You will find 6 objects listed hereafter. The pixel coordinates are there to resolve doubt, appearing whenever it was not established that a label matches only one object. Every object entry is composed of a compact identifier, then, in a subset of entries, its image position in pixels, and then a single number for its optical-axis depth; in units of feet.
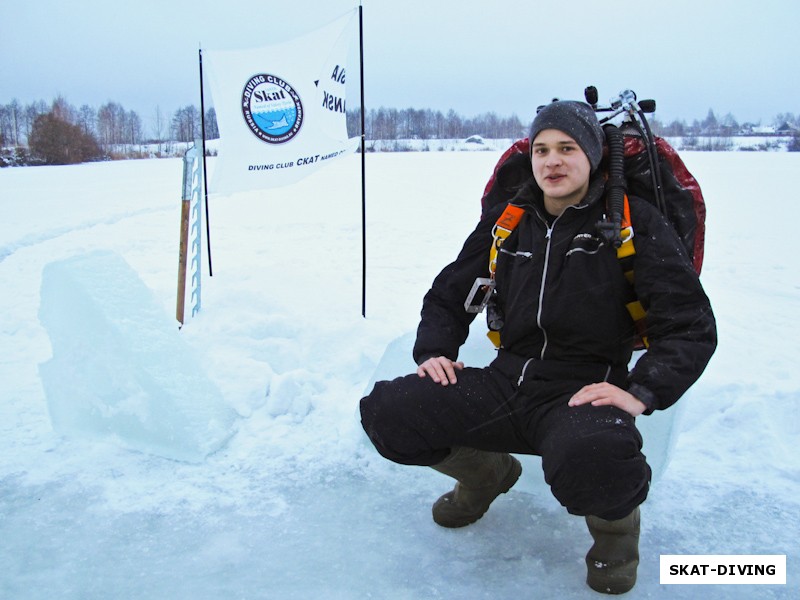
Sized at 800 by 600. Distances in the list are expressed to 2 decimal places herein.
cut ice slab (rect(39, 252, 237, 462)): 9.39
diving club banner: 14.39
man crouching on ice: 6.11
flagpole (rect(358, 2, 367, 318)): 15.15
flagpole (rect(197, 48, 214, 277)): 16.57
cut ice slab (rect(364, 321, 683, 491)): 8.51
